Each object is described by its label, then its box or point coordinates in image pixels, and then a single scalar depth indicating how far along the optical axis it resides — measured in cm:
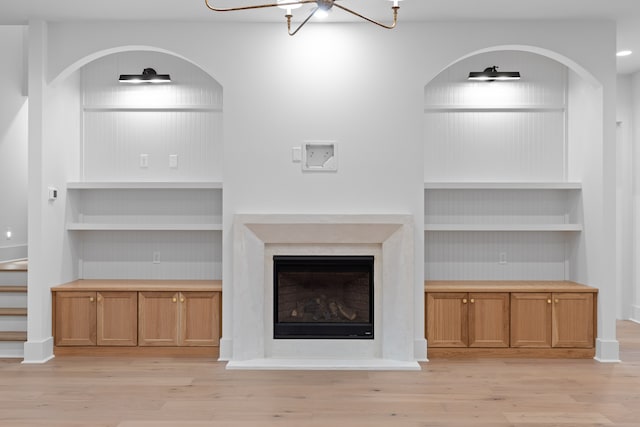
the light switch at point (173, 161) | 546
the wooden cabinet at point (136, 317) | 496
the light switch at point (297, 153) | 493
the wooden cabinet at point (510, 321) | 494
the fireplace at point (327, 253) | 482
